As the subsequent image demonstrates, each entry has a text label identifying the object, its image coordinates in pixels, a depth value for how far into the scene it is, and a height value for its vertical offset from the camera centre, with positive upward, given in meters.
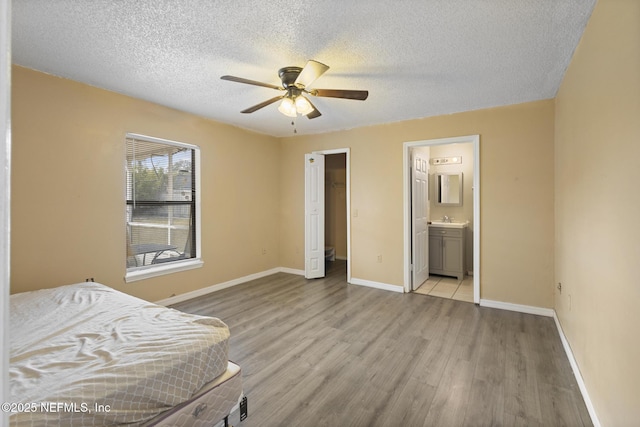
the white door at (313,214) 4.91 -0.04
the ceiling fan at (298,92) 2.25 +1.03
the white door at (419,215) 4.23 -0.05
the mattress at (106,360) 1.13 -0.71
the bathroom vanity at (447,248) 4.71 -0.62
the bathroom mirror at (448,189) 5.13 +0.41
